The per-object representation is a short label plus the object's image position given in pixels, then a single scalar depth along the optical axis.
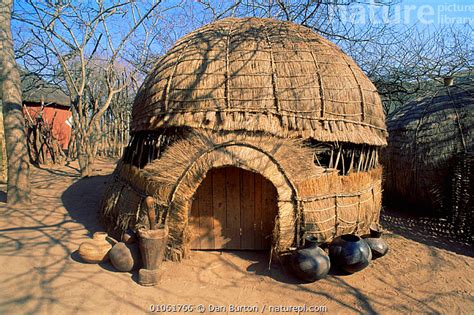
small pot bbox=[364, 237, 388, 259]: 5.17
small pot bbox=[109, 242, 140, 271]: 4.48
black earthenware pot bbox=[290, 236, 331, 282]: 4.34
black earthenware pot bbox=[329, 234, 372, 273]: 4.58
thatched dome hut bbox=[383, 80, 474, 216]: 7.24
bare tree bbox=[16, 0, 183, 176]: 10.42
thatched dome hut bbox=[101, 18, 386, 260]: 4.79
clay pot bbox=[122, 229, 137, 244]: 4.79
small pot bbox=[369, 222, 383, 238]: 5.30
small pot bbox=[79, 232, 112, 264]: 4.66
